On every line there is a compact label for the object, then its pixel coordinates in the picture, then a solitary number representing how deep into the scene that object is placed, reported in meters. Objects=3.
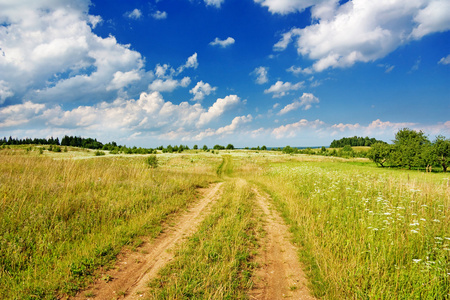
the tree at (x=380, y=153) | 46.88
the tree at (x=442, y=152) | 36.22
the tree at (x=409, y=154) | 39.19
